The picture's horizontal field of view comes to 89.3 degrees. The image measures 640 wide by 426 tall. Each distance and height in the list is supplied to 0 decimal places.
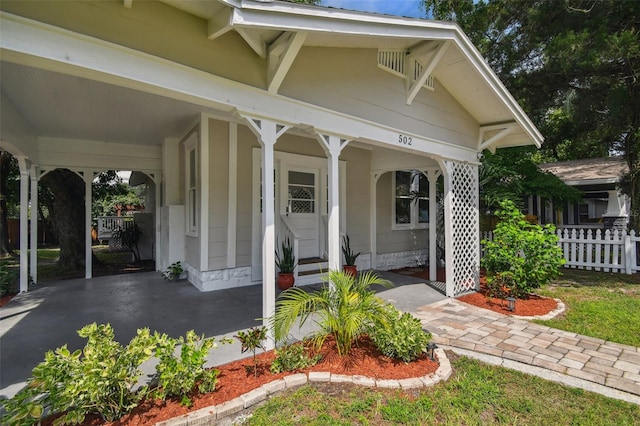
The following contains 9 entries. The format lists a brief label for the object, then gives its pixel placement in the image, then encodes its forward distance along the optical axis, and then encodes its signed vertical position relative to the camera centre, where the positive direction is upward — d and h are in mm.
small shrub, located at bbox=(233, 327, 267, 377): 2902 -1118
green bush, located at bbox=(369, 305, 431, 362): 3125 -1198
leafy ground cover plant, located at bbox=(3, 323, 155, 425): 2029 -1099
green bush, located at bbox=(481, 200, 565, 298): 5363 -688
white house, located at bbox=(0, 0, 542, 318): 2721 +1360
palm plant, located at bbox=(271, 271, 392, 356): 3104 -948
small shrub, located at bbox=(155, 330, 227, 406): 2422 -1175
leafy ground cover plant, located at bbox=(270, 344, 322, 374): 2979 -1349
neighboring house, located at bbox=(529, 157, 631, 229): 13117 +726
